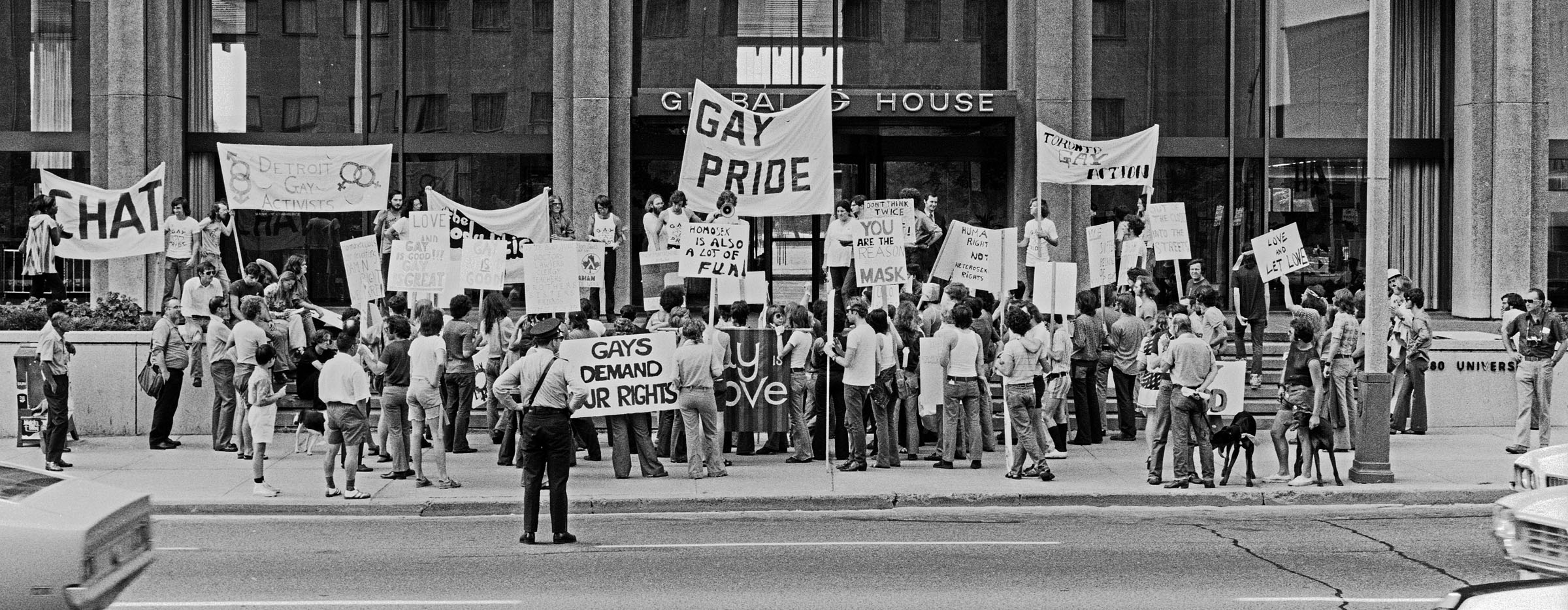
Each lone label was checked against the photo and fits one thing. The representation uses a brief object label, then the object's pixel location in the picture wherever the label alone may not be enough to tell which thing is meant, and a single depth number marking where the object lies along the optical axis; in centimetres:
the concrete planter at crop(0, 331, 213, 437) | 1827
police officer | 1178
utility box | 1678
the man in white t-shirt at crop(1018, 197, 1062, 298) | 2023
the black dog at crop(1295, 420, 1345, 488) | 1452
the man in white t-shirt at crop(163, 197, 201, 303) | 2064
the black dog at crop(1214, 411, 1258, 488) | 1431
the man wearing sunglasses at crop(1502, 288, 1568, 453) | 1661
